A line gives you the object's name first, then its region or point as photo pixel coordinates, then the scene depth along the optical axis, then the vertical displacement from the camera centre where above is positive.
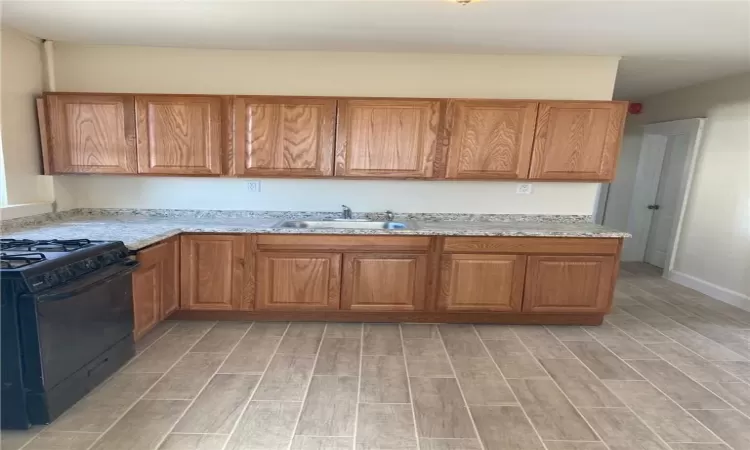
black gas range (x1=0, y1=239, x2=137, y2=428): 1.78 -0.86
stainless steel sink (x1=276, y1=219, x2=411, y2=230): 3.46 -0.50
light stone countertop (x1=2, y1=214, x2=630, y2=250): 2.61 -0.52
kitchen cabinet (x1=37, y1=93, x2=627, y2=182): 3.06 +0.26
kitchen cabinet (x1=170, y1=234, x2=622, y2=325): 3.05 -0.83
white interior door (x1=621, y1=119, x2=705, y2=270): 4.72 -0.08
